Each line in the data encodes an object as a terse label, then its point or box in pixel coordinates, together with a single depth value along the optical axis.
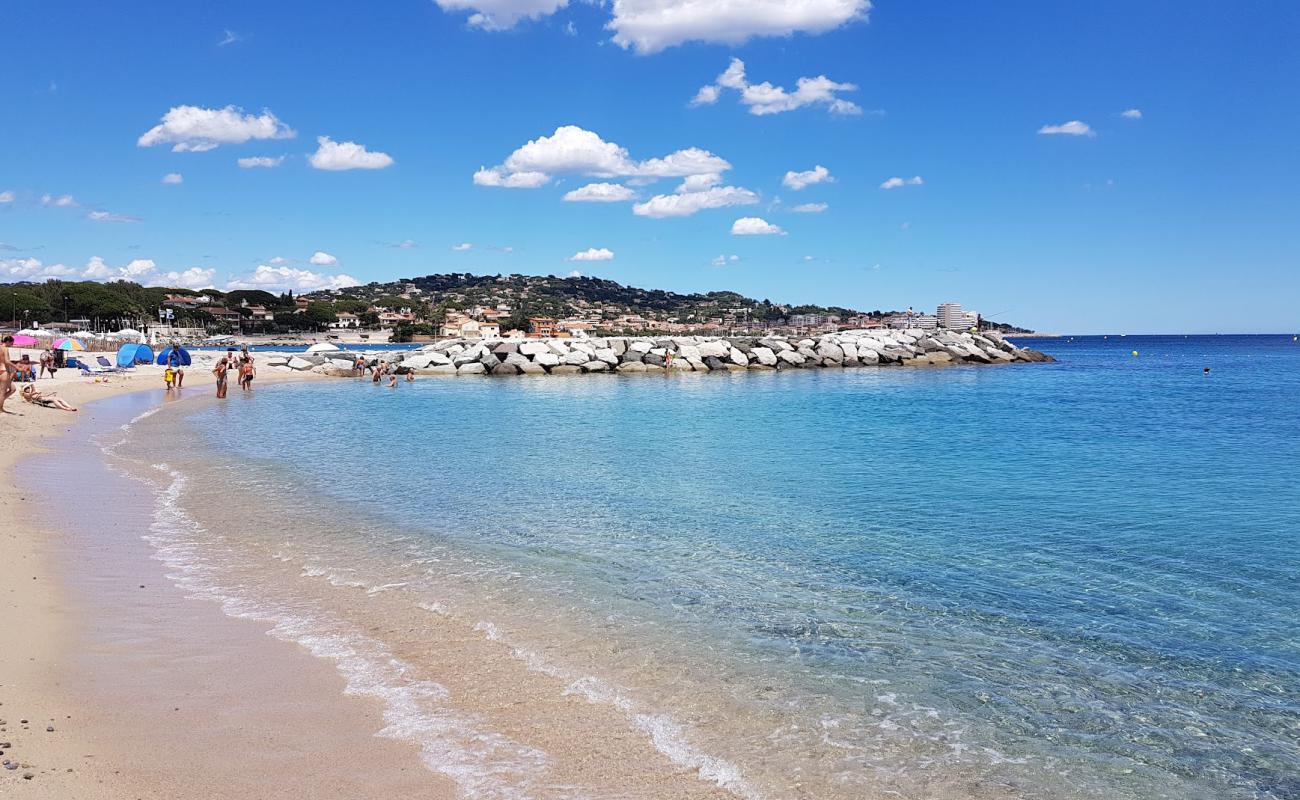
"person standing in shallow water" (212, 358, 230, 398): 34.97
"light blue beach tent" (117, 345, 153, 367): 52.16
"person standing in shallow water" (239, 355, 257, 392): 40.50
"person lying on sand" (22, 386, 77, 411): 25.36
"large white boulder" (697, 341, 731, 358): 57.56
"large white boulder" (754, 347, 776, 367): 59.31
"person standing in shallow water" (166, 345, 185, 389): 39.28
